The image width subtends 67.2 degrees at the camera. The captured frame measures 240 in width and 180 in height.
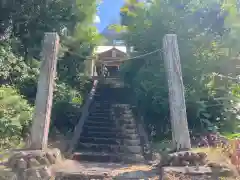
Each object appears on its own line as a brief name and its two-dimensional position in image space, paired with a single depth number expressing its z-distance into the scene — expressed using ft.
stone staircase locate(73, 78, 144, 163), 13.25
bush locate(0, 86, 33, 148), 13.09
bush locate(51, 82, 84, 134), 17.14
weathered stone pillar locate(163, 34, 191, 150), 10.32
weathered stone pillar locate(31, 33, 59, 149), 10.19
